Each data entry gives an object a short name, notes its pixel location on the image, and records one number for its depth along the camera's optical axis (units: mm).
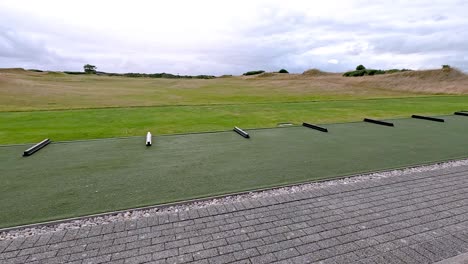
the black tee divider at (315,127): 8564
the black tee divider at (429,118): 10384
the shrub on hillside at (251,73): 65162
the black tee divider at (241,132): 7738
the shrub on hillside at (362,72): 45369
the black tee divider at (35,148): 5875
